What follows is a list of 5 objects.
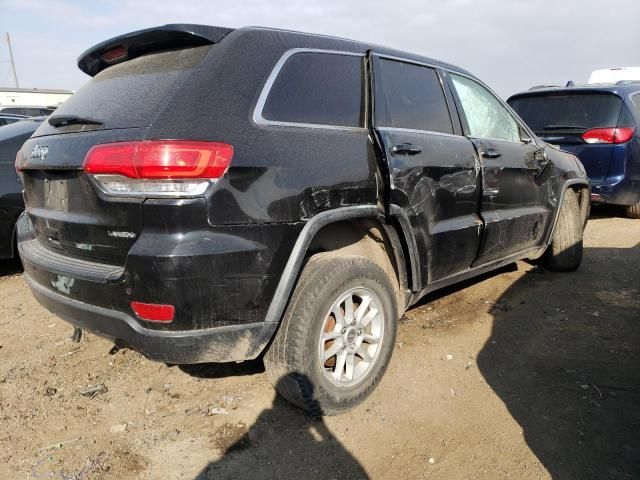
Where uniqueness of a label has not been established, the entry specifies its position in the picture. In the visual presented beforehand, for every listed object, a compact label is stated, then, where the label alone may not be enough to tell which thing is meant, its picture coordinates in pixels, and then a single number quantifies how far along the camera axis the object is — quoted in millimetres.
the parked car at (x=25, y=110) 14856
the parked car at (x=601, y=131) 6133
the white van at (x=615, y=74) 12273
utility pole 48219
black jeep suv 1953
